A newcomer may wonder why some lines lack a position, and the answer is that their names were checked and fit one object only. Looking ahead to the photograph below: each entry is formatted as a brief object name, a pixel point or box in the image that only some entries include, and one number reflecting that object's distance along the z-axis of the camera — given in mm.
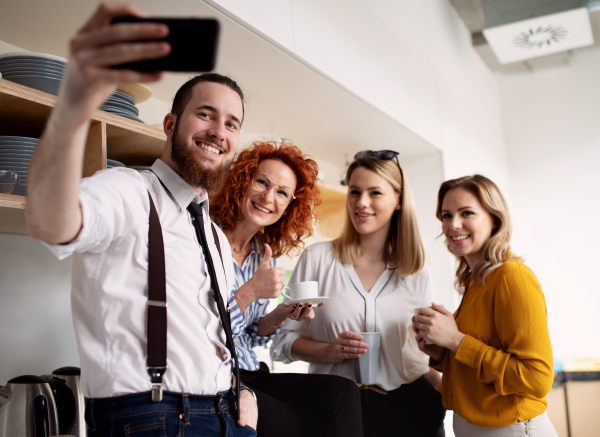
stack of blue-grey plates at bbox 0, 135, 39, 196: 1205
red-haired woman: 1391
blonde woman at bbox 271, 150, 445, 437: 1708
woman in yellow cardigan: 1395
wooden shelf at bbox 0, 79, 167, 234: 1176
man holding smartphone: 483
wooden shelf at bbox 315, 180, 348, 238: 3002
